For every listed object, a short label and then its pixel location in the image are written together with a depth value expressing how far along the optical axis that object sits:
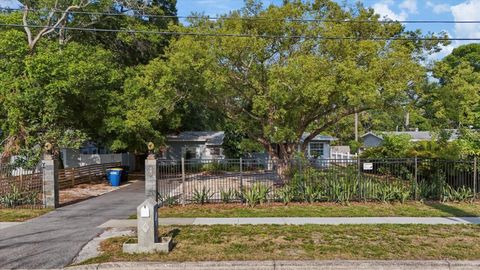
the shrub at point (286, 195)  14.02
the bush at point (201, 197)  14.02
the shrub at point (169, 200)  13.80
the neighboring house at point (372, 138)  50.78
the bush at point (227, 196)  14.20
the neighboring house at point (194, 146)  35.72
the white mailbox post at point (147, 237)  7.88
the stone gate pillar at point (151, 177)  13.42
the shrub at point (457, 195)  14.45
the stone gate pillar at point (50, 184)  13.88
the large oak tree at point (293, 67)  14.20
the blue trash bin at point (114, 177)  22.11
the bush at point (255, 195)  13.76
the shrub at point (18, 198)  13.97
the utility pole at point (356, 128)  39.31
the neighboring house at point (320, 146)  36.81
